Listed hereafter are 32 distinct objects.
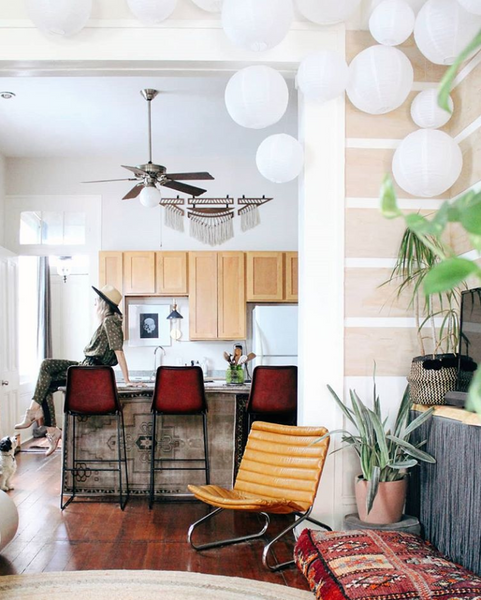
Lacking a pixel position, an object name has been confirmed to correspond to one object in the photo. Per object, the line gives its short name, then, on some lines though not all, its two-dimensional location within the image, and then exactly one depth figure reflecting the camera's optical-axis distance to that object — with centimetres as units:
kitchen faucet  812
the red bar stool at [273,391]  468
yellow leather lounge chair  343
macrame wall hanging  799
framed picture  811
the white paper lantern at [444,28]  310
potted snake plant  331
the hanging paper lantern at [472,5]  280
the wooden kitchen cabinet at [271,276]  788
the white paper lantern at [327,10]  333
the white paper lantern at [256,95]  338
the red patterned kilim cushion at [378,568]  239
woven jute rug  308
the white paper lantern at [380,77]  336
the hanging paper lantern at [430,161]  330
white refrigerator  768
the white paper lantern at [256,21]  309
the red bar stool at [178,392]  482
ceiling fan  580
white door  711
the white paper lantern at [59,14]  328
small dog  508
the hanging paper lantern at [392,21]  329
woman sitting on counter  544
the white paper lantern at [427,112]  357
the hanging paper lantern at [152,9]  339
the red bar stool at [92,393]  485
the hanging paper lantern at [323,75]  340
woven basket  329
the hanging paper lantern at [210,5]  349
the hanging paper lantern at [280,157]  360
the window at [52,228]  818
